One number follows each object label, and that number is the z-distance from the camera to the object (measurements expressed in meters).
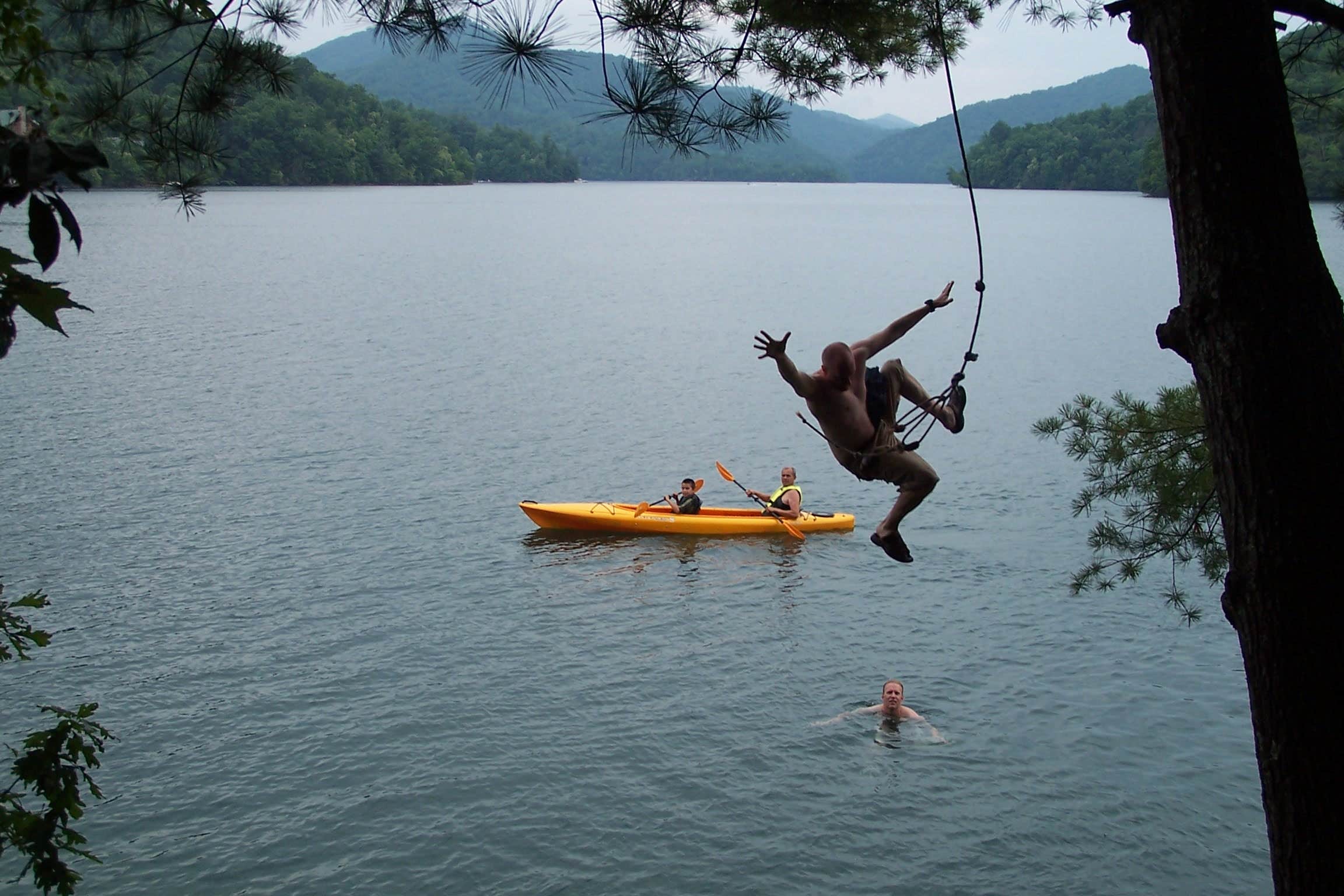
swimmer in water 14.16
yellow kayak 21.27
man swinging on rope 6.35
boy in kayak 21.11
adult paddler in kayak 21.12
